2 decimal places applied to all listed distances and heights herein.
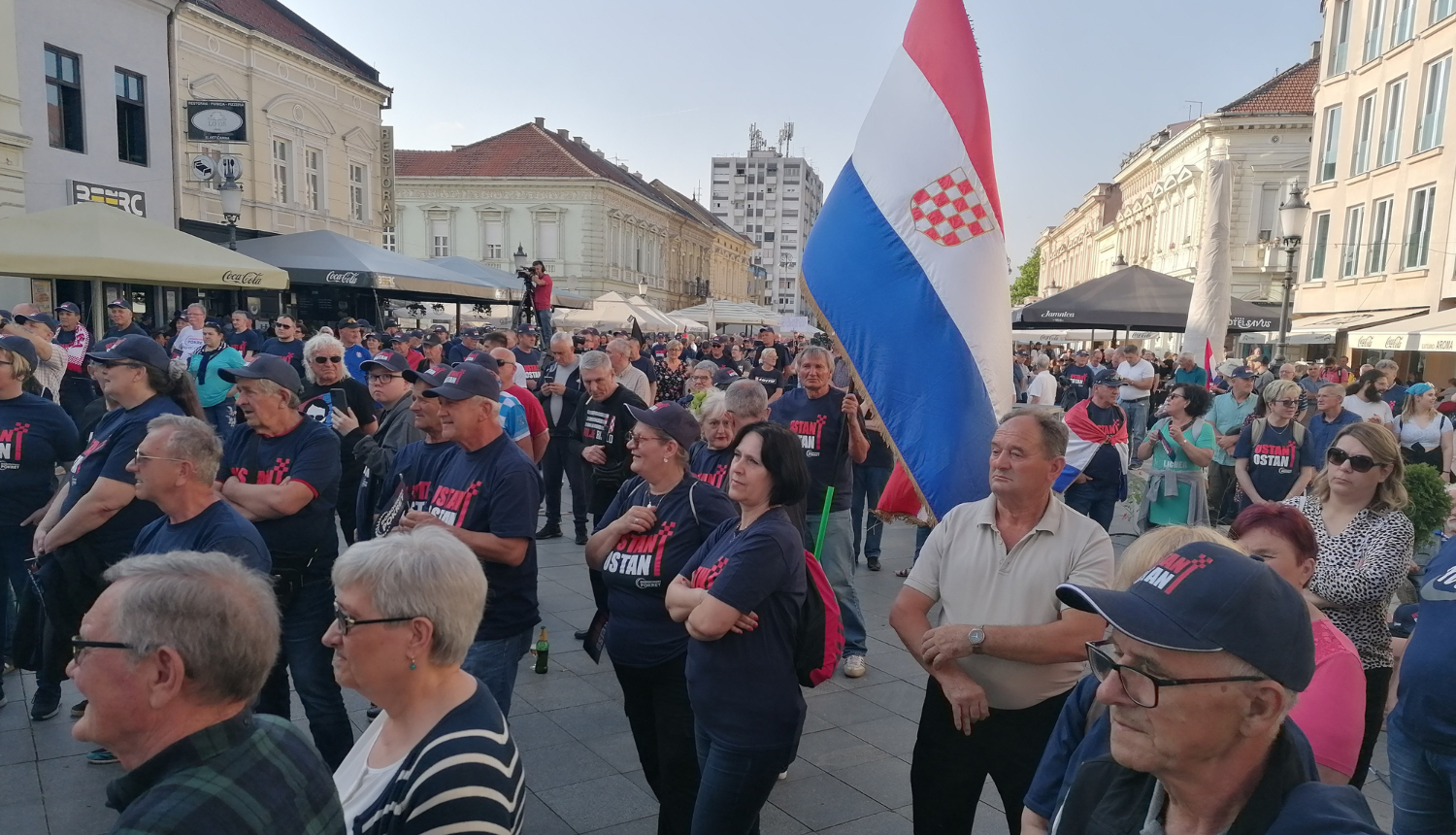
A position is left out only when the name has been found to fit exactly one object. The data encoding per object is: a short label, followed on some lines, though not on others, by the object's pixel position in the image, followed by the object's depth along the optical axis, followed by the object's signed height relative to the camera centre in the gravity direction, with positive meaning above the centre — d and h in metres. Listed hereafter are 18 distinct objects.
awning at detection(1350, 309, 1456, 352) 15.66 +0.23
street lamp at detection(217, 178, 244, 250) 15.14 +1.75
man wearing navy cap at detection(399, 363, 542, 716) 3.61 -0.81
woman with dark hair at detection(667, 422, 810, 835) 2.87 -1.08
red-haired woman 2.15 -0.88
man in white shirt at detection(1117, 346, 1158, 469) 12.42 -0.81
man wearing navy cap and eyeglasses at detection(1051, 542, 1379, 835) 1.47 -0.57
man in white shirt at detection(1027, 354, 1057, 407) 14.47 -0.86
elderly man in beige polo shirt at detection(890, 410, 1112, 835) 2.84 -0.93
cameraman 14.46 +0.51
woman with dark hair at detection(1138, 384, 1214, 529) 6.95 -1.00
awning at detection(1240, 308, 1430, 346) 23.06 +0.58
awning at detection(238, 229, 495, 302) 16.03 +0.89
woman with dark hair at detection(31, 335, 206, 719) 4.10 -0.93
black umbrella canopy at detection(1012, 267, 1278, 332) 13.85 +0.51
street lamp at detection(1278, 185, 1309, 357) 12.88 +1.72
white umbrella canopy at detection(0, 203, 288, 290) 10.23 +0.63
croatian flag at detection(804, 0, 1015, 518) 4.56 +0.37
